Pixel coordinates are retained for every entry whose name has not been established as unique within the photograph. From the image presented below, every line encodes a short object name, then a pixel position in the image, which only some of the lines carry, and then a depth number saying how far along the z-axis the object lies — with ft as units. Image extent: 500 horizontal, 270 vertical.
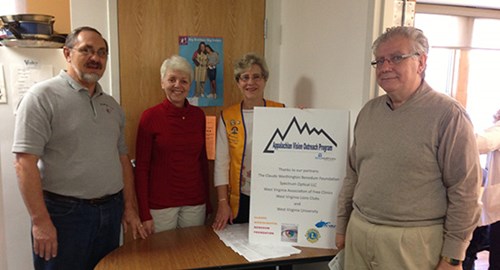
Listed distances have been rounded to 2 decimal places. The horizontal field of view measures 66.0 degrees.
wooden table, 5.39
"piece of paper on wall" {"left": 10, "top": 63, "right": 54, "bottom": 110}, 7.25
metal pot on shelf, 6.56
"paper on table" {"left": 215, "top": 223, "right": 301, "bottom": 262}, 5.68
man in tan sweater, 4.25
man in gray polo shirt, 5.42
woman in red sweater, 6.80
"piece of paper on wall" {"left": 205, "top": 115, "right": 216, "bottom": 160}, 8.24
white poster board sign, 5.97
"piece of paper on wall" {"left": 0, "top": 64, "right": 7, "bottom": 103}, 7.18
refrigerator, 7.23
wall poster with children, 8.23
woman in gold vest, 6.86
